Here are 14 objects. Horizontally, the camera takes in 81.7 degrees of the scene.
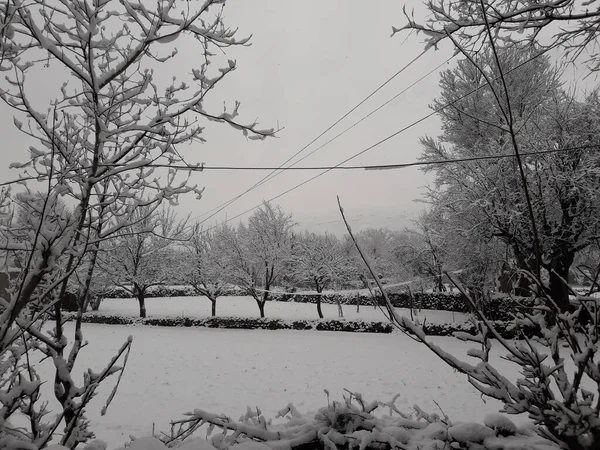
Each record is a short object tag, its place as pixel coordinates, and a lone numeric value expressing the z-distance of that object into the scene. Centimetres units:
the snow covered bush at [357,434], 154
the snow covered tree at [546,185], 1016
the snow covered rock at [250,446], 150
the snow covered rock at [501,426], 163
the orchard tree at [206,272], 2030
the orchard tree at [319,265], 2002
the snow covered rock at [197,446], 147
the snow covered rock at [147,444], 136
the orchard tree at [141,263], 1905
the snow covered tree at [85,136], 156
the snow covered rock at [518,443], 142
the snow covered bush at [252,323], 1470
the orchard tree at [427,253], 1794
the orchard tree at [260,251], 1952
